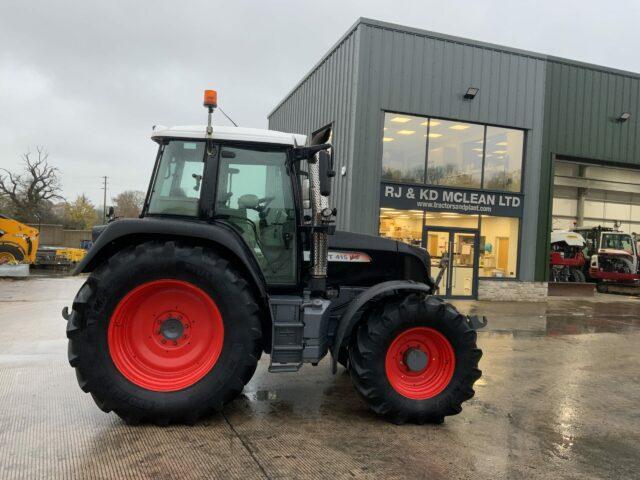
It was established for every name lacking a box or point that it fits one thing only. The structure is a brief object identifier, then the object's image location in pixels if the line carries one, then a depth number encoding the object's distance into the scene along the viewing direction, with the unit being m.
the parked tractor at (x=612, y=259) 18.88
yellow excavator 16.58
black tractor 3.81
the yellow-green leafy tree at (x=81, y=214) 51.07
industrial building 12.61
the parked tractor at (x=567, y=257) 18.75
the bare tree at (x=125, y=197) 58.40
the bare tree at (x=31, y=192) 39.91
